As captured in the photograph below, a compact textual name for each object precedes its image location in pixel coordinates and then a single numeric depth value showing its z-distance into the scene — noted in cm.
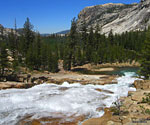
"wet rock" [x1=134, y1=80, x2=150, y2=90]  2021
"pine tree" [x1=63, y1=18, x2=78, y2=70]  5331
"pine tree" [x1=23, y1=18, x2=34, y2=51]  6481
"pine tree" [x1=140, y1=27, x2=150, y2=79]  2600
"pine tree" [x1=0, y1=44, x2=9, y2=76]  3286
